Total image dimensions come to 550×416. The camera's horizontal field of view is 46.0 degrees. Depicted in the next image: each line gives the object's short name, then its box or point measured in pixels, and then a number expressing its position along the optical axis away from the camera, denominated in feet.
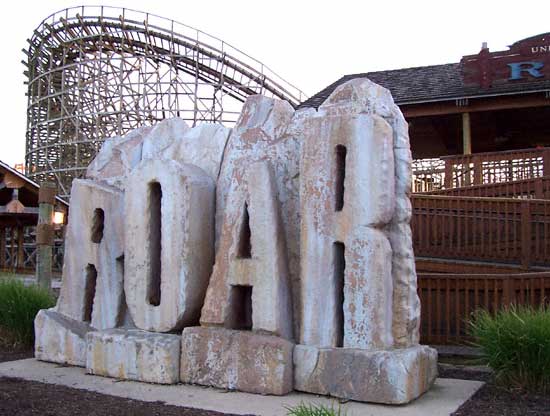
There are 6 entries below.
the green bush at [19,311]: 26.99
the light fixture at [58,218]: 36.73
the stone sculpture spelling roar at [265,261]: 17.28
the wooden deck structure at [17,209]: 44.01
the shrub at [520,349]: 17.53
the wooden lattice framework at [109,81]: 91.66
